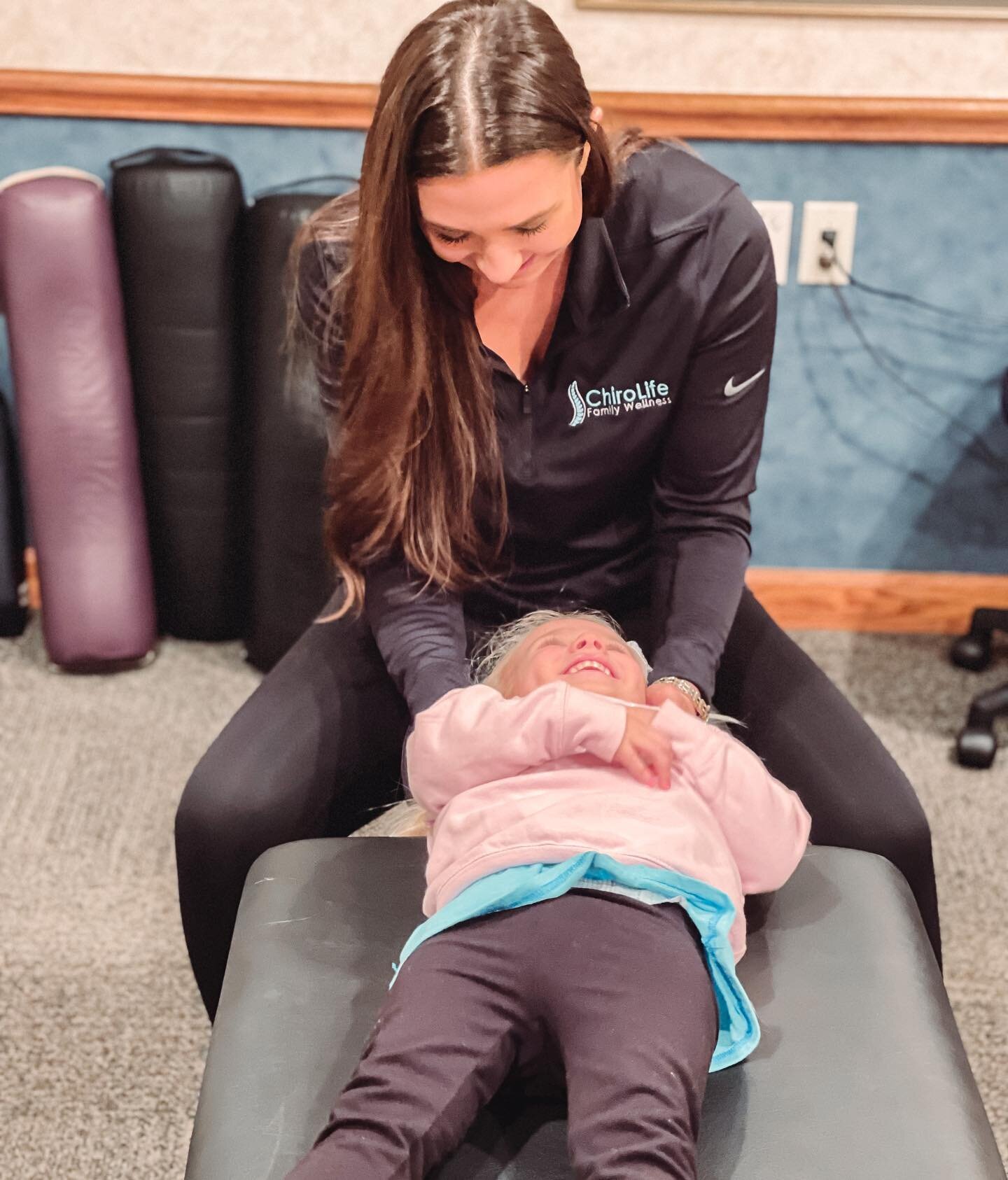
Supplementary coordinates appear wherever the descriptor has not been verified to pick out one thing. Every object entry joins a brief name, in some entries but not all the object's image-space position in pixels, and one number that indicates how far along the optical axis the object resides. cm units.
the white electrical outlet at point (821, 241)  205
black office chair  196
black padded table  88
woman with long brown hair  117
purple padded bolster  201
